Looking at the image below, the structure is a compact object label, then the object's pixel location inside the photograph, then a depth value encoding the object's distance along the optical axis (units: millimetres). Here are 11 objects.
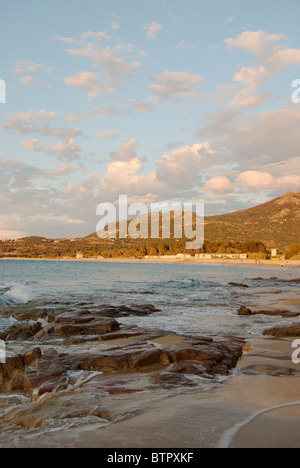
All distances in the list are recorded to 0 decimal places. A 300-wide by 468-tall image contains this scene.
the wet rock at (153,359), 7887
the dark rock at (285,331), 11734
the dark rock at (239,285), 37238
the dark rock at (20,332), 11445
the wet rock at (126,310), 16109
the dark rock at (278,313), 16500
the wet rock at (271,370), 7535
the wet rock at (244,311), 16703
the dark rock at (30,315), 15532
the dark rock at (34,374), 6621
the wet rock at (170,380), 6804
